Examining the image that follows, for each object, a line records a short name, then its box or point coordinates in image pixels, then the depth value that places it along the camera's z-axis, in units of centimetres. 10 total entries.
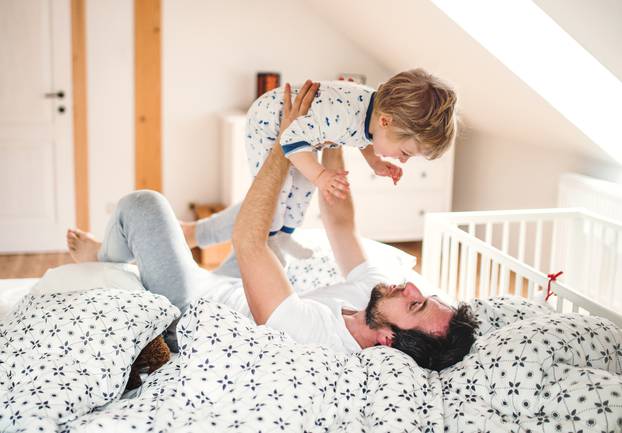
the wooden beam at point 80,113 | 407
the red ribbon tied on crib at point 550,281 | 187
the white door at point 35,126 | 399
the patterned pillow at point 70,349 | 134
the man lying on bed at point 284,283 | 170
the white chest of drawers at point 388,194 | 423
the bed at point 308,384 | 131
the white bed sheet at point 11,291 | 207
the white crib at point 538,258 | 192
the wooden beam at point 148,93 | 419
